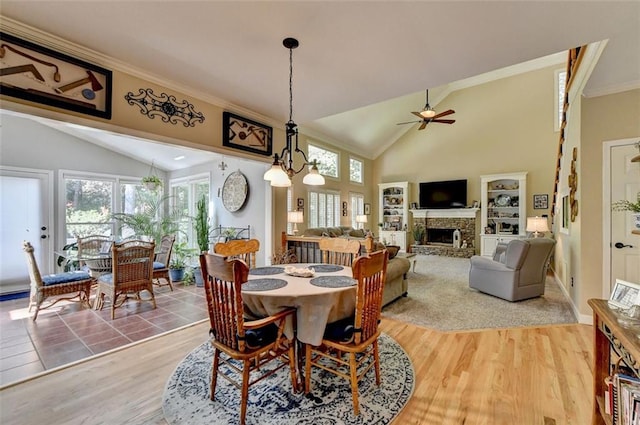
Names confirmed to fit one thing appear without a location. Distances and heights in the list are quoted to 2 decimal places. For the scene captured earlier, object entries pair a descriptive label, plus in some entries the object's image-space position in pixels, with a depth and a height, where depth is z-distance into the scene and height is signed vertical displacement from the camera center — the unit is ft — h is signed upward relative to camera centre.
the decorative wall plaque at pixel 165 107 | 9.40 +3.83
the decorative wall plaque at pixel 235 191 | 18.63 +1.43
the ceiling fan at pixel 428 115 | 18.30 +6.62
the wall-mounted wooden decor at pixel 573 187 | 12.24 +1.19
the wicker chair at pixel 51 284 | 11.26 -3.17
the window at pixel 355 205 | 29.28 +0.78
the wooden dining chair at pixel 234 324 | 5.74 -2.52
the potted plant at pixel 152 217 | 18.34 -0.44
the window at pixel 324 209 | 23.58 +0.26
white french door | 15.55 -0.59
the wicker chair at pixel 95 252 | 12.82 -2.24
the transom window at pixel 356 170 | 29.72 +4.65
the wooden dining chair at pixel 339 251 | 10.05 -1.45
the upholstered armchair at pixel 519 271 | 13.39 -2.98
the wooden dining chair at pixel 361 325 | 6.10 -2.73
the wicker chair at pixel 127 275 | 11.71 -2.85
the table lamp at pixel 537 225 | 18.63 -0.88
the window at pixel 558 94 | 23.15 +10.03
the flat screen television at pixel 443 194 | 27.91 +1.88
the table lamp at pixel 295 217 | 18.88 -0.37
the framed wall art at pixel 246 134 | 12.16 +3.71
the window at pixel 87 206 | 18.02 +0.36
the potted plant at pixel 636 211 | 6.07 +0.03
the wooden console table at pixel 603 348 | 4.18 -2.32
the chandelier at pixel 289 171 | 7.92 +1.36
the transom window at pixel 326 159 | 24.48 +4.94
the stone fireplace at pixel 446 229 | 27.30 -1.81
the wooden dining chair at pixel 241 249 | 9.47 -1.36
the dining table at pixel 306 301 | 6.45 -2.15
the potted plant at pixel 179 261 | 18.11 -3.48
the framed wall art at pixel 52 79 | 6.93 +3.70
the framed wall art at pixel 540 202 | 23.97 +0.91
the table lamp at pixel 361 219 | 27.50 -0.72
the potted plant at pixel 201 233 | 16.83 -1.34
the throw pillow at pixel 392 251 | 14.20 -2.07
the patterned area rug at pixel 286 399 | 5.91 -4.49
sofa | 12.67 -2.39
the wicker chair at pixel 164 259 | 14.66 -2.81
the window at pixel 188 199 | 21.93 +1.06
